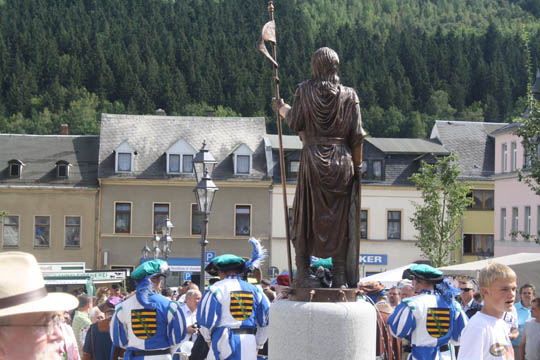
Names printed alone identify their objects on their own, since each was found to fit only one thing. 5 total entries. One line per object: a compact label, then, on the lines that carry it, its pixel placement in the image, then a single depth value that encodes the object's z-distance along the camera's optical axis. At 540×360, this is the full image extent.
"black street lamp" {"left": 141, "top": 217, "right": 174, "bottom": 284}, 32.75
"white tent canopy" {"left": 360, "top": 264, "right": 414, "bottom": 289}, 21.27
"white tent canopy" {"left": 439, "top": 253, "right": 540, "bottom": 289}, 17.47
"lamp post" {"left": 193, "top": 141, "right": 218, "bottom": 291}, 15.22
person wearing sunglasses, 13.34
